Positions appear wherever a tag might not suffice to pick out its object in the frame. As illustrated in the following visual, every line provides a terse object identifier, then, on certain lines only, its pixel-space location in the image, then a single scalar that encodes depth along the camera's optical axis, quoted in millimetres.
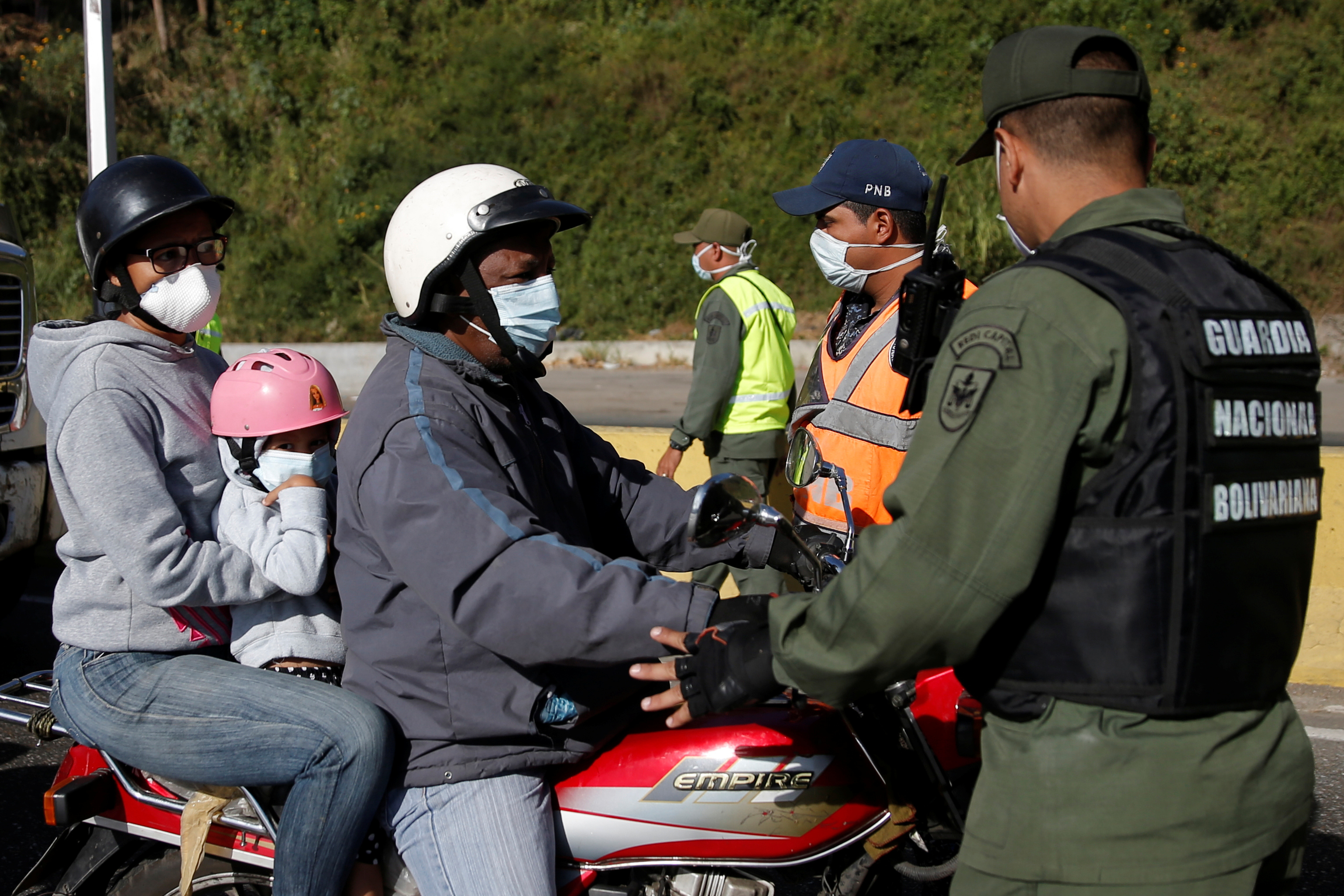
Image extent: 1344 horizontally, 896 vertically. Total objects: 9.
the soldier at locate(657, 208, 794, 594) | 6094
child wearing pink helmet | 2447
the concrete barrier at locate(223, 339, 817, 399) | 17047
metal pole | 7012
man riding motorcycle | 1951
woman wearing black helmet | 2191
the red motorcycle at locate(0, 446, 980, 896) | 2090
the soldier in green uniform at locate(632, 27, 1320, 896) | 1543
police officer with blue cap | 3338
